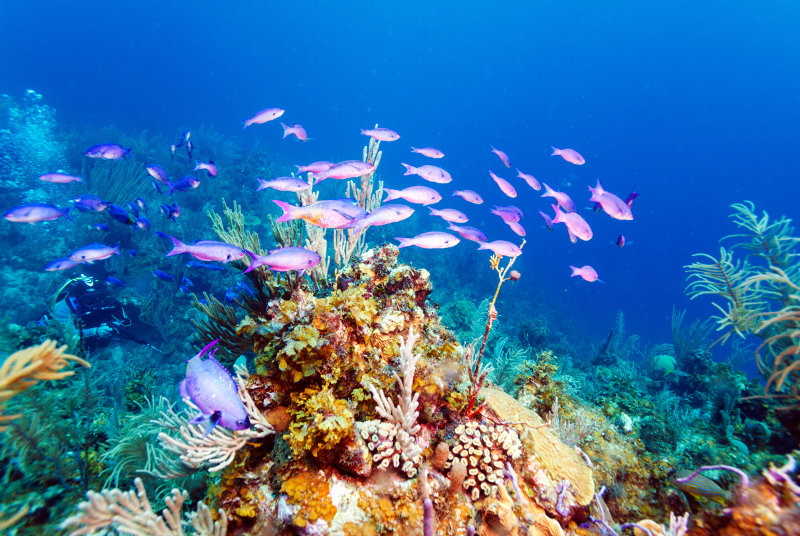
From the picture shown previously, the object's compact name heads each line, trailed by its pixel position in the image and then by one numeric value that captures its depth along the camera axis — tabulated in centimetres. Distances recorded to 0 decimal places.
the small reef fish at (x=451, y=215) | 444
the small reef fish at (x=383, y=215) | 306
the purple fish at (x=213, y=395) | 151
